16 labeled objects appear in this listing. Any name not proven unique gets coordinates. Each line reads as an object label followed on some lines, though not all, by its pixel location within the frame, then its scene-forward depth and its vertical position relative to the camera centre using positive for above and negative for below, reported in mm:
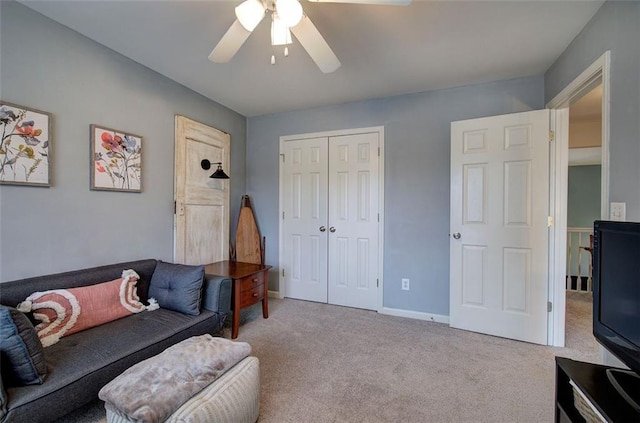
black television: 1036 -350
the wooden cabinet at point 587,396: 943 -666
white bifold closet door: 3285 -132
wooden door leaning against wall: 2854 +115
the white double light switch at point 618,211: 1504 -8
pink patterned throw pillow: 1633 -635
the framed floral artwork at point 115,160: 2156 +375
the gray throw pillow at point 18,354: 1255 -659
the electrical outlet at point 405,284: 3105 -827
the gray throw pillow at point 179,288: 2162 -630
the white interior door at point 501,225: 2445 -147
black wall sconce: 3008 +400
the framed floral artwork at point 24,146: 1701 +377
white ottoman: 1169 -854
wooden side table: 2533 -723
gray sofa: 1261 -796
